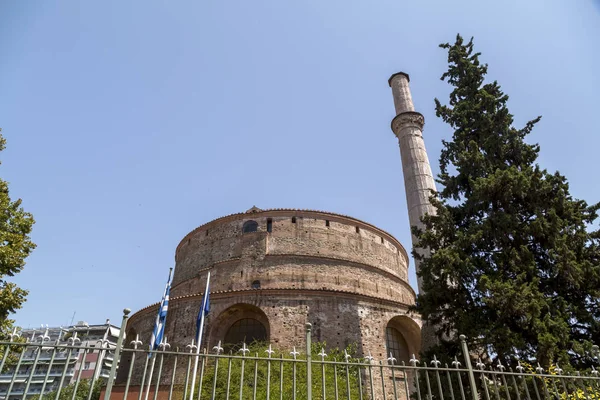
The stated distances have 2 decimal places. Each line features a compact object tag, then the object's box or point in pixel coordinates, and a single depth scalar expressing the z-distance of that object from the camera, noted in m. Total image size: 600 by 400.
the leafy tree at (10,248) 10.69
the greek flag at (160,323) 10.38
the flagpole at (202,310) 10.80
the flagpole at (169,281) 12.17
